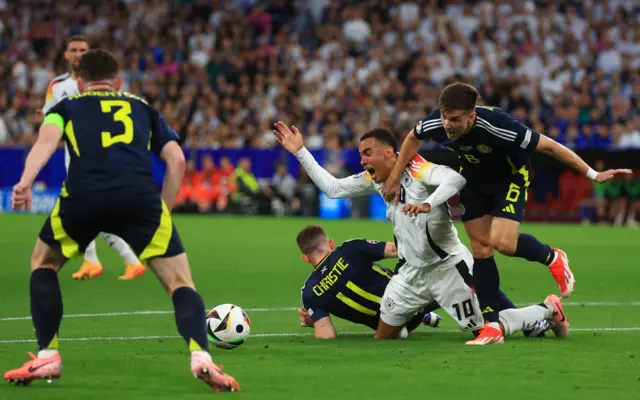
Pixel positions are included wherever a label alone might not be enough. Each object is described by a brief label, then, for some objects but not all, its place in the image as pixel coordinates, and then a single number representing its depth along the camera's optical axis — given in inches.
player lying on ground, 658.8
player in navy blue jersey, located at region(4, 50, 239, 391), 479.5
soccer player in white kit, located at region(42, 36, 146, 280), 948.6
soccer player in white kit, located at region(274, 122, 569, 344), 636.7
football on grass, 605.3
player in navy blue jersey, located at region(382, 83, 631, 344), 627.5
